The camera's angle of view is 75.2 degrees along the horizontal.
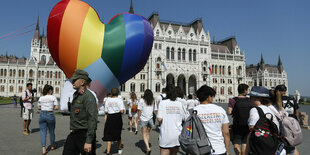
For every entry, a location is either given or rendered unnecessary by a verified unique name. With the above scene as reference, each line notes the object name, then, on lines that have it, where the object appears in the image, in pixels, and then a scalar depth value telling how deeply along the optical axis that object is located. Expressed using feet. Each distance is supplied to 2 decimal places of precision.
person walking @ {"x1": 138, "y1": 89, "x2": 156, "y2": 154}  19.39
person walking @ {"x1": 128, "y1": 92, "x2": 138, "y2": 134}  30.96
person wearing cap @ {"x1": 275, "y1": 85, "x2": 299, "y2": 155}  16.62
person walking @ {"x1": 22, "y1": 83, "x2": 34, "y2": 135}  26.81
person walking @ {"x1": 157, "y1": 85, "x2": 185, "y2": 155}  12.61
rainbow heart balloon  25.99
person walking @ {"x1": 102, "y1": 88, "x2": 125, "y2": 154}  17.75
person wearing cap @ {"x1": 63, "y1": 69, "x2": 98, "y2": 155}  10.53
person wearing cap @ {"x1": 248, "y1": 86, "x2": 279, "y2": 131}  9.57
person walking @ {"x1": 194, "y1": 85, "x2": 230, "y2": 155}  9.39
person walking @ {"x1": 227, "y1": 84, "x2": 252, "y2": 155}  13.98
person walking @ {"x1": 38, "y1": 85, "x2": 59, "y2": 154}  18.87
